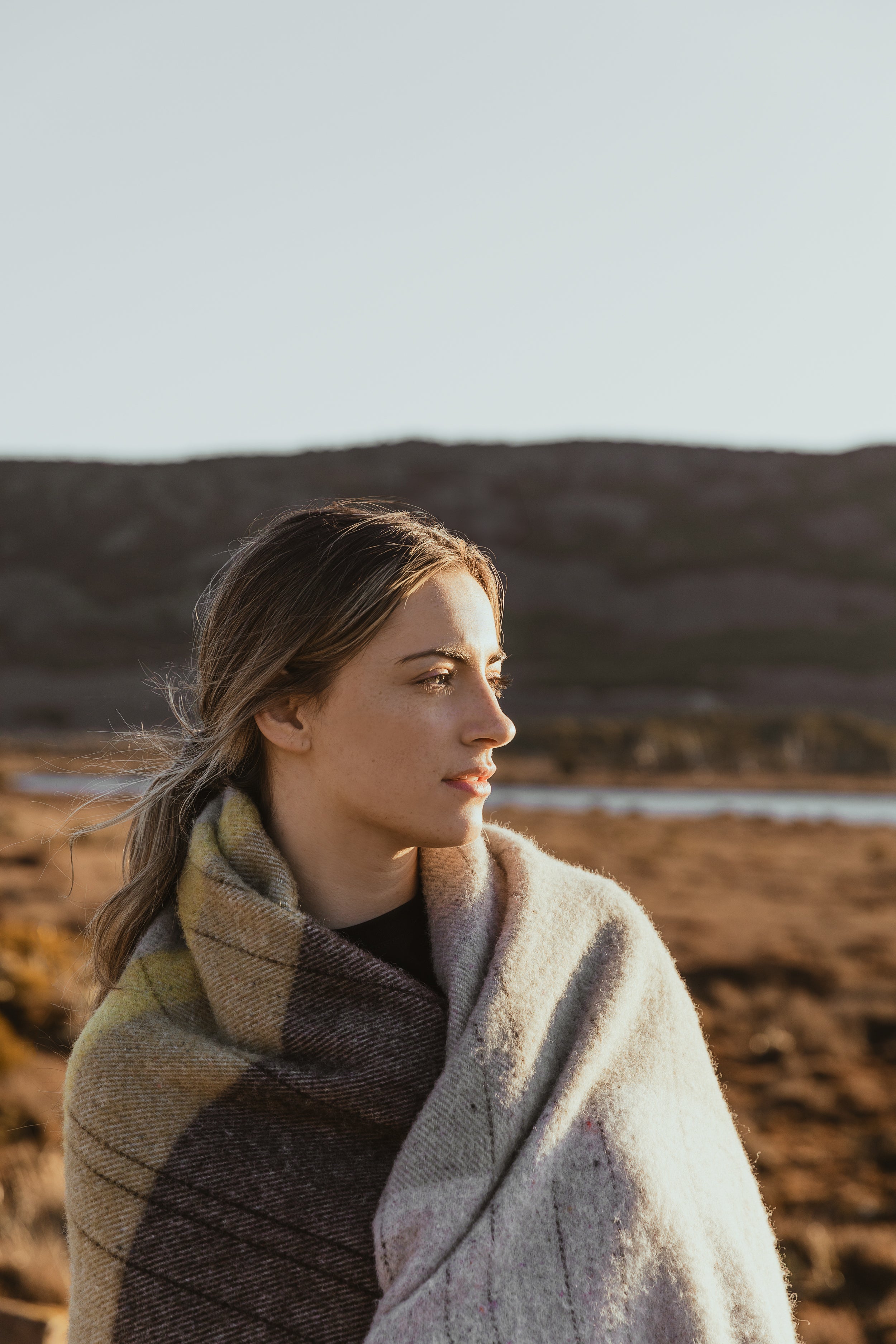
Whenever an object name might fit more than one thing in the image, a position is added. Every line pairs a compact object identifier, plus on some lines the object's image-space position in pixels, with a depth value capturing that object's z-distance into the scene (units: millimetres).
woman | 1545
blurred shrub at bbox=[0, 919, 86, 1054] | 9484
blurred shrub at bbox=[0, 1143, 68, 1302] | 5035
